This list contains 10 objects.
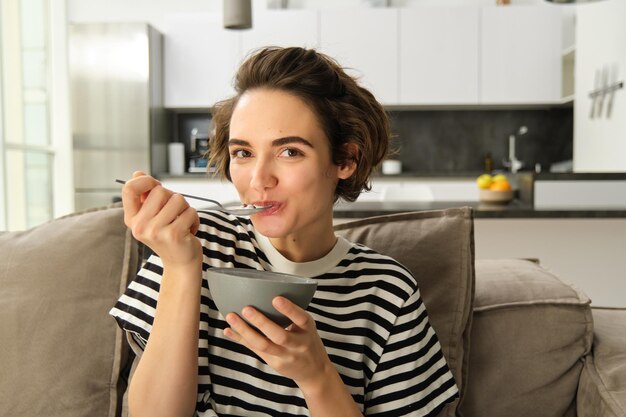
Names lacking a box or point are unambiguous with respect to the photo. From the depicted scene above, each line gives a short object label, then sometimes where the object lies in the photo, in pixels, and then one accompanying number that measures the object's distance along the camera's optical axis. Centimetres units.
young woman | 100
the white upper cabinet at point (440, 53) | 536
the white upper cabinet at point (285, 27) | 543
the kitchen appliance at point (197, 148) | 564
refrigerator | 525
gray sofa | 124
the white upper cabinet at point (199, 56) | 548
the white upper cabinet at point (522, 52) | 530
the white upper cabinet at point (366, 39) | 541
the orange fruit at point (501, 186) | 338
